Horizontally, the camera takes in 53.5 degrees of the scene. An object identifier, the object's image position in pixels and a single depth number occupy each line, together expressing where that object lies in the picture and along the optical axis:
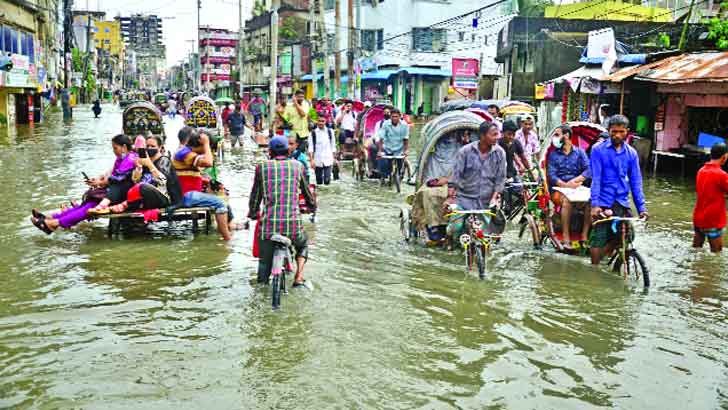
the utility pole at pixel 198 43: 70.40
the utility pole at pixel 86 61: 70.13
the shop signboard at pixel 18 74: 31.42
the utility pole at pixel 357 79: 37.19
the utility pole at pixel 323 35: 35.32
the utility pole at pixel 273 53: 30.44
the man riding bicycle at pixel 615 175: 7.59
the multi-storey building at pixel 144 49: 178.00
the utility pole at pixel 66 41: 49.78
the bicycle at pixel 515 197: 10.14
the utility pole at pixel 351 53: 34.22
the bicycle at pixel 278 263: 6.60
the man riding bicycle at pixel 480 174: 8.07
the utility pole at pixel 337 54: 36.28
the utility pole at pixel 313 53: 38.38
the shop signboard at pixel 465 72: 43.00
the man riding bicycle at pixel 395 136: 14.92
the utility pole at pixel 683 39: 19.84
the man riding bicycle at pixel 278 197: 6.72
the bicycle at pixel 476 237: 7.93
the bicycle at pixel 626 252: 7.53
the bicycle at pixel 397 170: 15.17
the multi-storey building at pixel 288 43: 63.16
